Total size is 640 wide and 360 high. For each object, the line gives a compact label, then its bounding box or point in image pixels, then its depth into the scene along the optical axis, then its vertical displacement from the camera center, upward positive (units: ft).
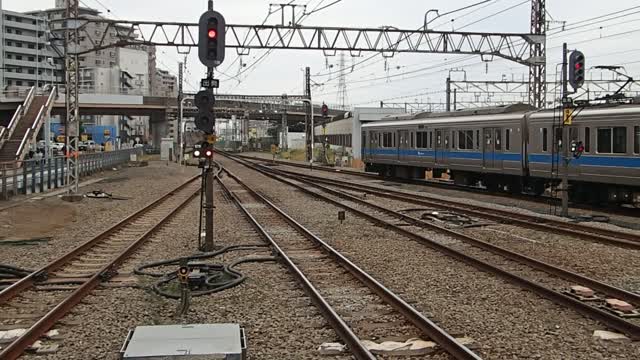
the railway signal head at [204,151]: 39.22 -0.02
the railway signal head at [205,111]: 38.58 +2.24
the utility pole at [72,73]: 78.12 +8.99
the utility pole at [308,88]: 199.21 +18.67
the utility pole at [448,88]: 167.29 +15.38
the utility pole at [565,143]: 57.26 +0.67
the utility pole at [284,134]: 262.06 +6.64
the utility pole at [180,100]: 183.11 +13.92
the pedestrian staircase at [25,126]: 137.59 +5.53
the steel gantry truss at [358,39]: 83.57 +15.60
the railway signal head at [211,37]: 38.29 +6.37
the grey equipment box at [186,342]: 16.98 -5.15
